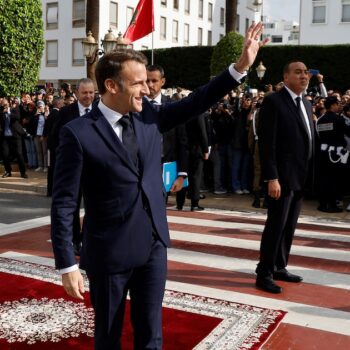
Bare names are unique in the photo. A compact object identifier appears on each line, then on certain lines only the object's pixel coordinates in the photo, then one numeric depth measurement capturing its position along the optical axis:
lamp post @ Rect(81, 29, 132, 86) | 14.49
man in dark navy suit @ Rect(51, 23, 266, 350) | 2.62
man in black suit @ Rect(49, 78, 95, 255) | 6.16
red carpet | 3.93
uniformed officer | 9.32
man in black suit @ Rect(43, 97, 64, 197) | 10.72
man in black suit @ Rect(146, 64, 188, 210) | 4.90
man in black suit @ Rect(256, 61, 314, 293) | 4.90
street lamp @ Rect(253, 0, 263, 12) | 17.45
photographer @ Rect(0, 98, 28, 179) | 13.38
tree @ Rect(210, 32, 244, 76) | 25.50
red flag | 13.56
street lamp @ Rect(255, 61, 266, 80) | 26.88
